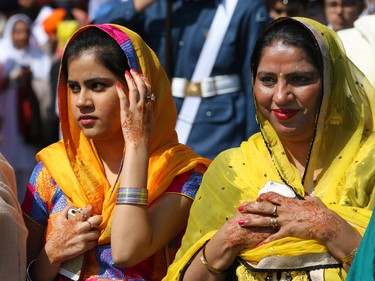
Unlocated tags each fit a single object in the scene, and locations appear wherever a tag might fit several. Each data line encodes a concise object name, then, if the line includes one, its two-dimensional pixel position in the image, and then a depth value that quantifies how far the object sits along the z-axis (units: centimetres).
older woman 875
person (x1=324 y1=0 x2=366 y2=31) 1509
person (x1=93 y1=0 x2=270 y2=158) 1473
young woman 990
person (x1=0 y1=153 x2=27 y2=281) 958
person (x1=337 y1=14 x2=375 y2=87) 1092
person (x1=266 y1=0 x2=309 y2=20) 1539
